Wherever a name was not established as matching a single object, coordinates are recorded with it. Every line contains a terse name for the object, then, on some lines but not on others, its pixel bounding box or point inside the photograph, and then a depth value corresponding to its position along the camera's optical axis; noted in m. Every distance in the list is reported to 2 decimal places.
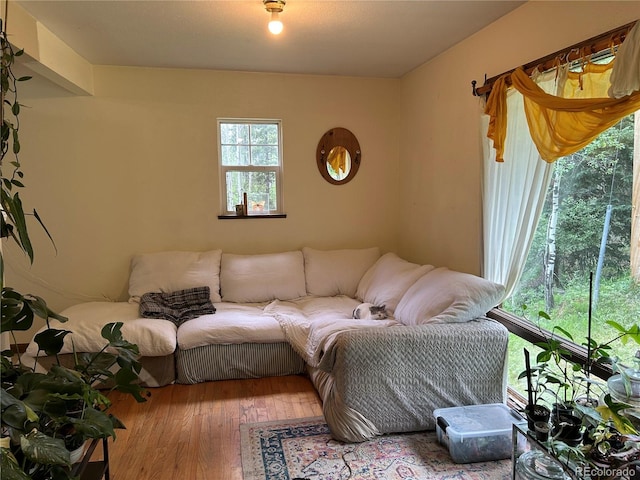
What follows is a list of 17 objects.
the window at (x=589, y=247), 2.02
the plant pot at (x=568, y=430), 1.72
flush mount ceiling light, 2.43
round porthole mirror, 4.23
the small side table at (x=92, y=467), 1.58
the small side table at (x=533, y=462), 1.73
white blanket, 2.66
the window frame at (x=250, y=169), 4.08
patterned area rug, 2.13
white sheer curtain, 2.39
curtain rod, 1.88
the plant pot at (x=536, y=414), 1.88
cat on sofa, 3.13
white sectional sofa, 2.41
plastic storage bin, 2.21
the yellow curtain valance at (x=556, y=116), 1.88
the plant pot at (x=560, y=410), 1.79
